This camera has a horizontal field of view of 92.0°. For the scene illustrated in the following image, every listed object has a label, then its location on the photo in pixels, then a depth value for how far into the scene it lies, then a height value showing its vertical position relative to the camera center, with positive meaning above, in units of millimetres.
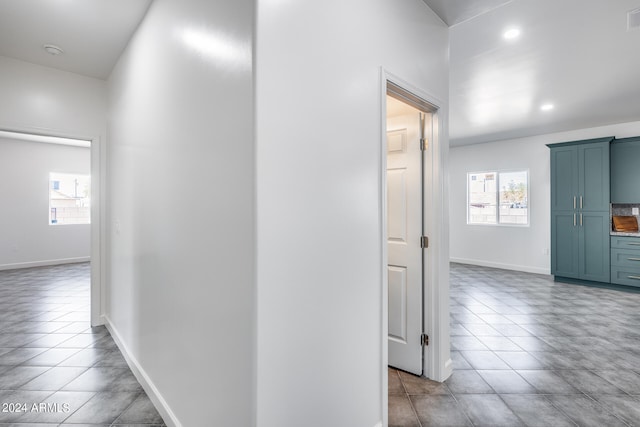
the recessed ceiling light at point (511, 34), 2795 +1668
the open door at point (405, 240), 2531 -214
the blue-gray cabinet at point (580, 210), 5422 +81
